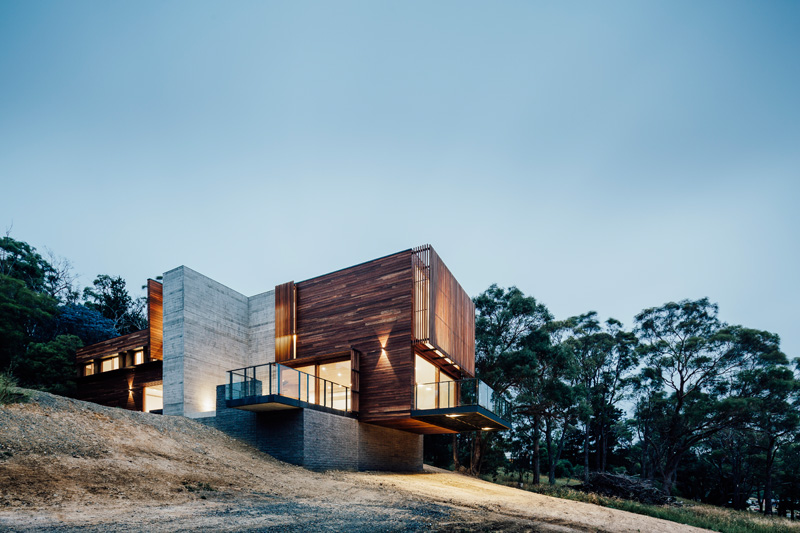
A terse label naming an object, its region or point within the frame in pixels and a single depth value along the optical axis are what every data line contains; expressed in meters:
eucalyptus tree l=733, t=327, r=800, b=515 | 27.31
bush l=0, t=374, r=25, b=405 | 10.23
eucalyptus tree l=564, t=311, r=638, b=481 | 34.91
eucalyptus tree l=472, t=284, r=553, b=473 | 27.00
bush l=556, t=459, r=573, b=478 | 40.93
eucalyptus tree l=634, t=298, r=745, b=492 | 29.06
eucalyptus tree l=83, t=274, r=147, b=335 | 40.72
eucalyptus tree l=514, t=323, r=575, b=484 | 26.22
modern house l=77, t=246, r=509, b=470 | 14.48
